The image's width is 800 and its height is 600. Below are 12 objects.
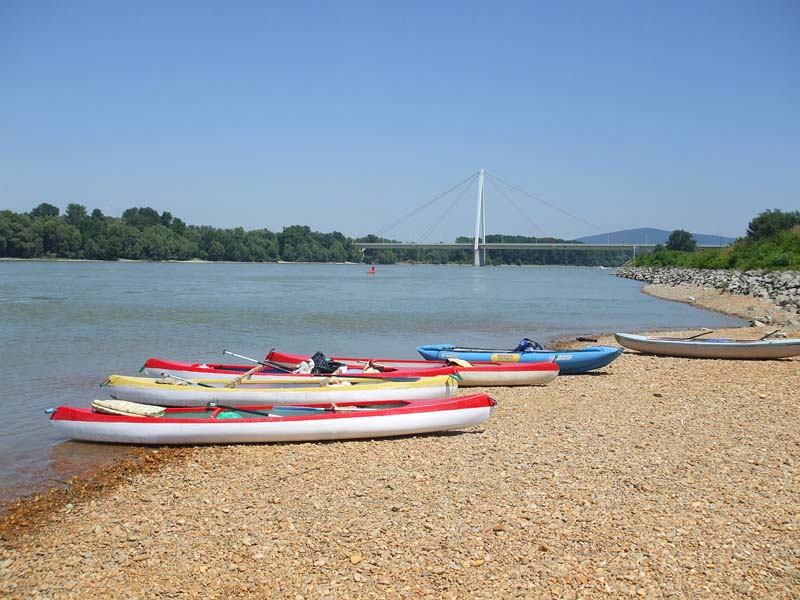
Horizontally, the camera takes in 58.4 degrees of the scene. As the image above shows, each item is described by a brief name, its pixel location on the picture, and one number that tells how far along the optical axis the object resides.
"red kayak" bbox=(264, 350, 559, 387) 11.21
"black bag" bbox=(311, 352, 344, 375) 10.61
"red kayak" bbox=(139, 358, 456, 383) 10.14
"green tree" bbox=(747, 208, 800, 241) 56.90
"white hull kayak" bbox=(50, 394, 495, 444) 7.85
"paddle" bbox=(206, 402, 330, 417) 8.41
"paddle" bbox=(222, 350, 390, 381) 11.19
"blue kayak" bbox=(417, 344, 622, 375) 12.03
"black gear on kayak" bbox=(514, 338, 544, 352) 12.72
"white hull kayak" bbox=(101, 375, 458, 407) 9.14
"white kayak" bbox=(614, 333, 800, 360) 13.43
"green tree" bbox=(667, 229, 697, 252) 87.25
